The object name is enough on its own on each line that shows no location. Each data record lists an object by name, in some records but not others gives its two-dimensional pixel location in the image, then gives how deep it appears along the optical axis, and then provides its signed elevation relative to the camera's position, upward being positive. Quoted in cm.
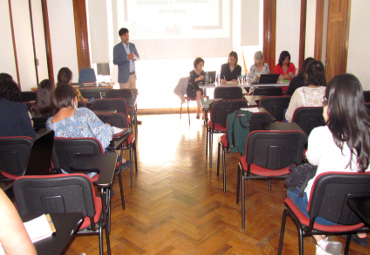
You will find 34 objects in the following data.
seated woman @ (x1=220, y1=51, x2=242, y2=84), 632 -19
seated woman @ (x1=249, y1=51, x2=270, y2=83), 610 -14
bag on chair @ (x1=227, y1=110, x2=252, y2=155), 294 -64
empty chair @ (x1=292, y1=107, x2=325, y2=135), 305 -57
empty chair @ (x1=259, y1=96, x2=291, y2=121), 378 -53
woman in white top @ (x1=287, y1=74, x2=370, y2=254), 168 -39
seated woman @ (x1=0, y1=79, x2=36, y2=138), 289 -43
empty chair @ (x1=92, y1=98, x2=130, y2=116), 405 -52
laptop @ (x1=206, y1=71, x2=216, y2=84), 575 -27
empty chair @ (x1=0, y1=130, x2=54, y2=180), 180 -60
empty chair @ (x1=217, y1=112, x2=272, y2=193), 296 -56
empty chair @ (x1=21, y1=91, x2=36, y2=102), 463 -43
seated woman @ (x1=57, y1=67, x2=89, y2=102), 429 -15
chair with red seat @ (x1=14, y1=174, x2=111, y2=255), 157 -66
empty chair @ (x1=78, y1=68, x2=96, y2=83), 645 -24
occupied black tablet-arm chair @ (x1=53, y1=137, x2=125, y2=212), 231 -62
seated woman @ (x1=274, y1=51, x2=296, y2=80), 607 -16
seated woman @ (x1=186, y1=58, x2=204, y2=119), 616 -37
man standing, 627 +7
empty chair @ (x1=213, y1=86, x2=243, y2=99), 505 -50
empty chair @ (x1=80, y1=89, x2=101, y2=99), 531 -49
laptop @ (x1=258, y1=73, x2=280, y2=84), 528 -32
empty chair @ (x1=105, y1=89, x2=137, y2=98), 488 -46
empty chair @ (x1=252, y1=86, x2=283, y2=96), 471 -47
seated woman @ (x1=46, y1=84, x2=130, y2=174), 254 -46
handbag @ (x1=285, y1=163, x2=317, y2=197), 187 -69
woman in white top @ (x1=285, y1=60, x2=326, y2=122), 322 -32
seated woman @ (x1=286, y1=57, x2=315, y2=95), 418 -31
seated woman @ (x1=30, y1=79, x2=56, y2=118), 313 -32
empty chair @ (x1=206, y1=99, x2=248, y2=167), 376 -60
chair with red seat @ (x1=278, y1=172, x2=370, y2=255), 154 -74
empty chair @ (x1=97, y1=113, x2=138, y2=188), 329 -58
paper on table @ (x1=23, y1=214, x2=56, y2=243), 115 -60
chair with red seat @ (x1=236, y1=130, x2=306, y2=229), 234 -70
